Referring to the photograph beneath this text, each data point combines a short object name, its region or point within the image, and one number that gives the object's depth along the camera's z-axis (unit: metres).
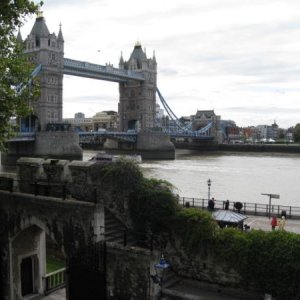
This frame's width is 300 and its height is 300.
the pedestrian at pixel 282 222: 14.74
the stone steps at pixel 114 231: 11.51
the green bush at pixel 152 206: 11.49
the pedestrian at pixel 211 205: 18.15
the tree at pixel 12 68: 12.55
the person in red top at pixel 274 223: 14.90
